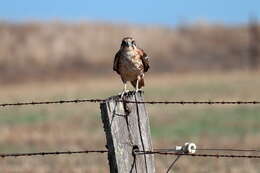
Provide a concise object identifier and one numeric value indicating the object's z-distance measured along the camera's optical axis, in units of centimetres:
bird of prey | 1778
